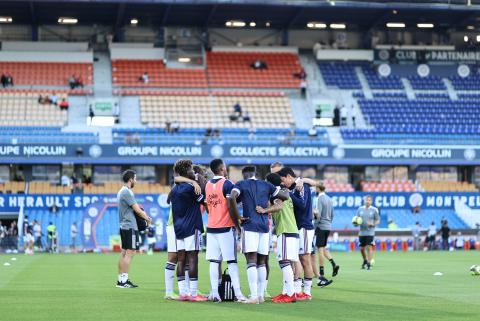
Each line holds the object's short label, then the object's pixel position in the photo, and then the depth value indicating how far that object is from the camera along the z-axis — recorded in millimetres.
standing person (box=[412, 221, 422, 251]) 50281
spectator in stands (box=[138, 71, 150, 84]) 64750
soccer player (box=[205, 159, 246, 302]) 16547
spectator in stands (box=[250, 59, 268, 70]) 67688
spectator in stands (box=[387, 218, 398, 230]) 51744
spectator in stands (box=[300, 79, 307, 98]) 65938
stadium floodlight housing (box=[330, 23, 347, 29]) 69312
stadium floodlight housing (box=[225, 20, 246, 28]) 67562
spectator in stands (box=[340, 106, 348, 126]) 62188
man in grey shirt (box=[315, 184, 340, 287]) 24000
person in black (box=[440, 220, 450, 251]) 49719
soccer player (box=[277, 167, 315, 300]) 17500
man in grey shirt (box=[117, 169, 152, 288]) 19641
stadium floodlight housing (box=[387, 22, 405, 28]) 68438
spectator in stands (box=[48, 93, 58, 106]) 60812
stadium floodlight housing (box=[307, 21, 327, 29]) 68750
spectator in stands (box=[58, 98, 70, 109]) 60281
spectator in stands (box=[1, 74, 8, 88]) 62500
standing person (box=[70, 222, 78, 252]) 48031
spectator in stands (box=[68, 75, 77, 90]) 62906
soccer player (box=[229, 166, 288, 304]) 16422
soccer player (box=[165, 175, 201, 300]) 17078
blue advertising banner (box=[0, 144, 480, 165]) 54750
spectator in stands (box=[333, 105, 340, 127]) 62425
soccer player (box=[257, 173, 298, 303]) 16639
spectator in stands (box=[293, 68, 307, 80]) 66812
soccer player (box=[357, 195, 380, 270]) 29266
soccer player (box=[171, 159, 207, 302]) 17047
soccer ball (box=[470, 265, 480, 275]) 25062
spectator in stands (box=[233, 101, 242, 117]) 62122
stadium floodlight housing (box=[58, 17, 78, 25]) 65569
